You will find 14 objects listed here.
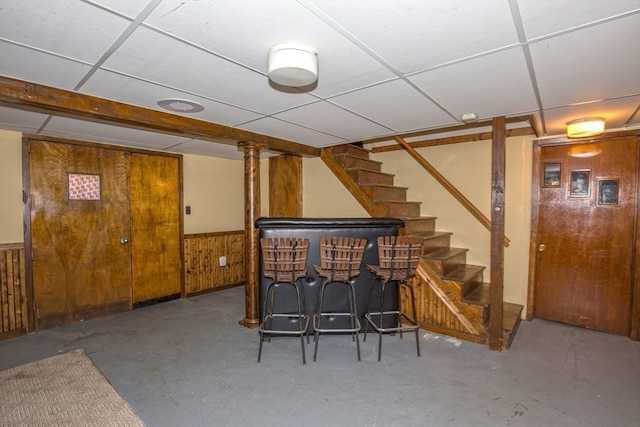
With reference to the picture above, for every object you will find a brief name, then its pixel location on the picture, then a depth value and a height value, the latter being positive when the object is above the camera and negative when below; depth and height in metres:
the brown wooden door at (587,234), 3.27 -0.31
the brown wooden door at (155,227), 4.25 -0.29
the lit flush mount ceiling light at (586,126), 2.83 +0.76
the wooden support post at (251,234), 3.55 -0.32
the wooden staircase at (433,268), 3.15 -0.71
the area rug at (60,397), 2.02 -1.39
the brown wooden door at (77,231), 3.48 -0.30
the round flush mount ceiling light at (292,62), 1.52 +0.73
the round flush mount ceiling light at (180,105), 2.40 +0.83
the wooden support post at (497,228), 2.84 -0.20
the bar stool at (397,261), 2.72 -0.48
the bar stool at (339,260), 2.71 -0.47
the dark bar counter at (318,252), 3.13 -0.48
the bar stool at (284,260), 2.69 -0.48
